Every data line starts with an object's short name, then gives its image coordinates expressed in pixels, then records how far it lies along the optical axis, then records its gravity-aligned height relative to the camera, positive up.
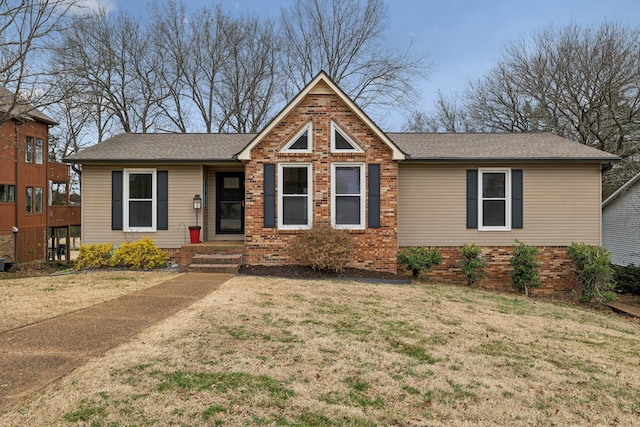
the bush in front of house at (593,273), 10.40 -1.52
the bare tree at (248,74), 25.55 +8.52
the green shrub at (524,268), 10.74 -1.43
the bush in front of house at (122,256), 10.94 -1.14
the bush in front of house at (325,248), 10.02 -0.85
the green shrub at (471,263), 10.89 -1.31
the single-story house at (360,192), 10.80 +0.58
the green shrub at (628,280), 13.82 -2.27
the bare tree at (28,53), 11.70 +4.57
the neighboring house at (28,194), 18.55 +0.88
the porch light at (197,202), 11.62 +0.30
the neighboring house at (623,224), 16.73 -0.48
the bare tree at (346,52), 25.34 +9.85
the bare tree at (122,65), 22.17 +8.19
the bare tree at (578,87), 19.47 +6.42
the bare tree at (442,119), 28.25 +6.58
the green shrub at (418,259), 10.91 -1.21
